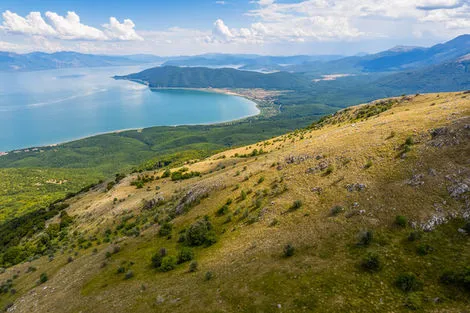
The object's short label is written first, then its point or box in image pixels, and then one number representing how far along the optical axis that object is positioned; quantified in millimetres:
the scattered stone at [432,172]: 31148
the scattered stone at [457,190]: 27984
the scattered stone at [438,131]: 36378
